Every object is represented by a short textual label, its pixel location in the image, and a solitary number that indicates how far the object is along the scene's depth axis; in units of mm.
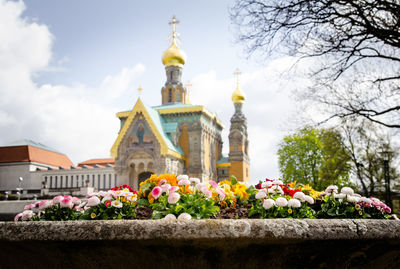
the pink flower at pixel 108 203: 4296
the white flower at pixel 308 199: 4111
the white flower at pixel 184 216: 3227
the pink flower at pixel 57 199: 4500
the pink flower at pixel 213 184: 4660
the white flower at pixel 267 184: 4379
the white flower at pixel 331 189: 4727
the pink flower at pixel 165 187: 4317
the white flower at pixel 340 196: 4500
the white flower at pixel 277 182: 4598
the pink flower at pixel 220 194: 4195
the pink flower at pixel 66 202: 4441
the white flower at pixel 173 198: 3537
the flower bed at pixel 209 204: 3729
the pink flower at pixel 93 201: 4188
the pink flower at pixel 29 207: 5217
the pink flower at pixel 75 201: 4773
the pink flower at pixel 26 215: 4832
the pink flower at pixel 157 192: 4121
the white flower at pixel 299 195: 4086
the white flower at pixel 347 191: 4449
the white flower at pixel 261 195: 4002
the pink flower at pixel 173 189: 3815
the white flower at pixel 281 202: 3668
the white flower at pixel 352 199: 4361
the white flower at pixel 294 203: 3684
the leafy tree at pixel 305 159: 30817
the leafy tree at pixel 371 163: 24609
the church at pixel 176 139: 40469
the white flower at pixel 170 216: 3376
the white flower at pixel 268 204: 3670
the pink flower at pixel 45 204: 4633
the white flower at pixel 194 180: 4586
